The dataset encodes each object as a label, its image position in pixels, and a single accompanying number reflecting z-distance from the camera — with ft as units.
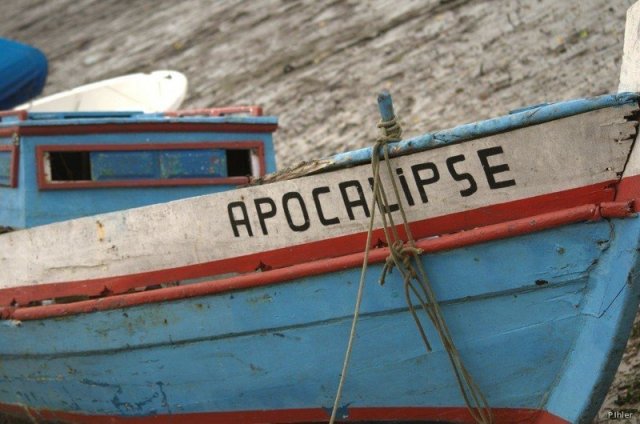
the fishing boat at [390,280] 33.53
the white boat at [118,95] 66.44
